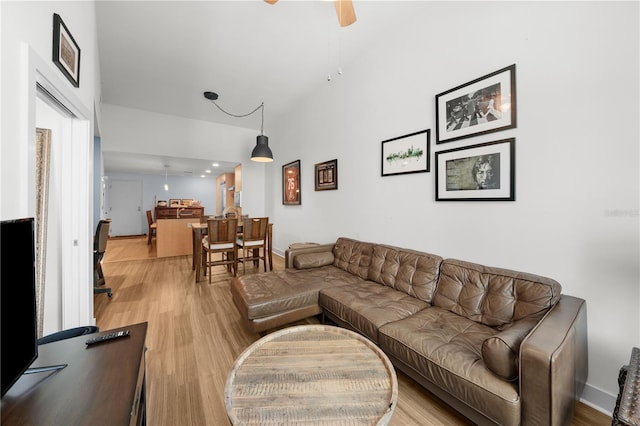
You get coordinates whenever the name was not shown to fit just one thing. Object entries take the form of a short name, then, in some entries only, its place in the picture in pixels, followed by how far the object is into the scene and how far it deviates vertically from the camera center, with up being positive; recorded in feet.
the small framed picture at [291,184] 14.47 +1.83
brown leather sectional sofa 3.46 -2.30
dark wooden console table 2.16 -1.81
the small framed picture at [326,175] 11.40 +1.90
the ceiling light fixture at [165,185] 27.44 +3.28
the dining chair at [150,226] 20.72 -1.10
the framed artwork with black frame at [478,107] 5.73 +2.78
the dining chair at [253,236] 12.69 -1.24
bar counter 16.29 -1.59
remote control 3.27 -1.75
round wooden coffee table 2.80 -2.31
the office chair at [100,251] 9.80 -1.63
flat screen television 2.13 -0.84
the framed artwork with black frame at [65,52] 4.35 +3.23
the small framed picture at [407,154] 7.48 +1.99
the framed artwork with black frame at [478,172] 5.76 +1.08
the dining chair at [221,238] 11.72 -1.26
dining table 12.09 -1.66
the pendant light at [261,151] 13.46 +3.52
